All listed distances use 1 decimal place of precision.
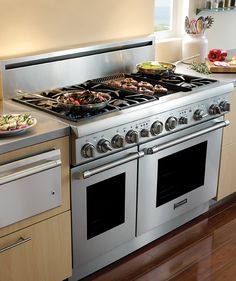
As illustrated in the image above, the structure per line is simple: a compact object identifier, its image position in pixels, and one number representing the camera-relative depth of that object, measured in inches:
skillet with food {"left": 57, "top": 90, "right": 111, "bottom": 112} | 91.5
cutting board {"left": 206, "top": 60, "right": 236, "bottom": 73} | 126.6
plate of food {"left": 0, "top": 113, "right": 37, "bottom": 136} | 79.8
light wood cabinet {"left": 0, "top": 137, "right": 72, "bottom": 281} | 82.3
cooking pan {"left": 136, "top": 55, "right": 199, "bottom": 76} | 119.3
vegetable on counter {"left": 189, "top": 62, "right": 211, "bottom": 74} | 128.3
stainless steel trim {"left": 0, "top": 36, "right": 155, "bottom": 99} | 100.3
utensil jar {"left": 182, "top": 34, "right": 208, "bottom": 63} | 138.0
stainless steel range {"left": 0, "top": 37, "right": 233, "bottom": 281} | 92.0
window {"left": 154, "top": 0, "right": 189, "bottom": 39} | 141.6
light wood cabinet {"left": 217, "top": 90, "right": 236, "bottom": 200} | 122.0
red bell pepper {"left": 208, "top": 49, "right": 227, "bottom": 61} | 135.9
